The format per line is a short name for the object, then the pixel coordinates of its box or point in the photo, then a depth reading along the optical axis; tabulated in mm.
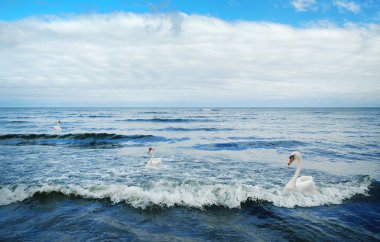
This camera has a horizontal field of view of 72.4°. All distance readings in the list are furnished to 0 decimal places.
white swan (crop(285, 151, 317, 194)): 8312
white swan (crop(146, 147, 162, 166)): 12609
